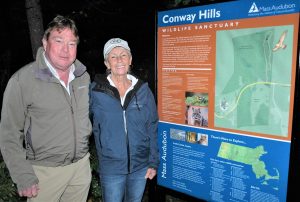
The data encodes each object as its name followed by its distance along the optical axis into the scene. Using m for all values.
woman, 2.14
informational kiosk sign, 1.90
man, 1.95
